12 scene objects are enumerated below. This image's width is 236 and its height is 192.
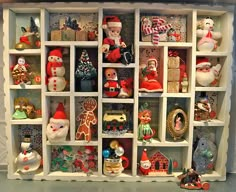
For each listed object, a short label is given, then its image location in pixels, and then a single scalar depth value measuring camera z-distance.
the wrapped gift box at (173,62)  1.27
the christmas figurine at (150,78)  1.23
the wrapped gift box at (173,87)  1.27
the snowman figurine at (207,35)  1.24
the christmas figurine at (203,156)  1.28
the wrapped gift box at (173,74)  1.26
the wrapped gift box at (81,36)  1.23
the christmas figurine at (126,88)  1.24
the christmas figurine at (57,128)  1.21
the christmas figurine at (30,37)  1.24
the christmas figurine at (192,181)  1.17
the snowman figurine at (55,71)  1.23
